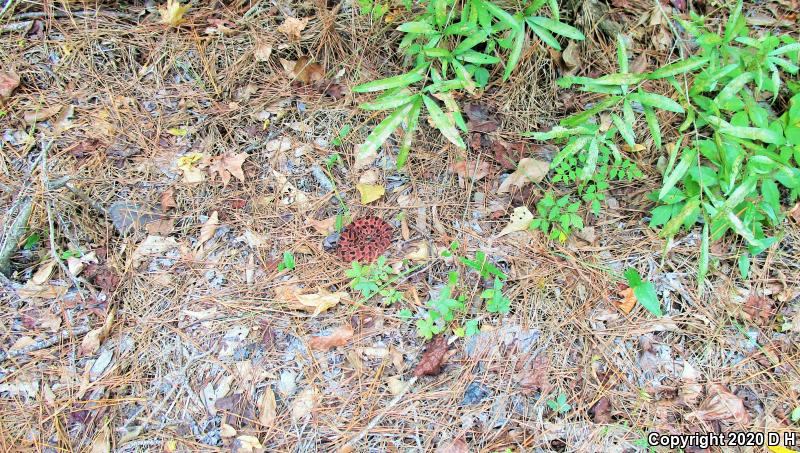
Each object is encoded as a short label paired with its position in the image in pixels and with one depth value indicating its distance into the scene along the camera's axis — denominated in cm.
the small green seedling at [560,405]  155
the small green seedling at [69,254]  184
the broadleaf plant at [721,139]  149
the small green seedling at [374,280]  171
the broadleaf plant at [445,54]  136
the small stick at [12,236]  179
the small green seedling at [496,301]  168
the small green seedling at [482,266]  172
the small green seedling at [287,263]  181
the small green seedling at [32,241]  188
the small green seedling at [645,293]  163
